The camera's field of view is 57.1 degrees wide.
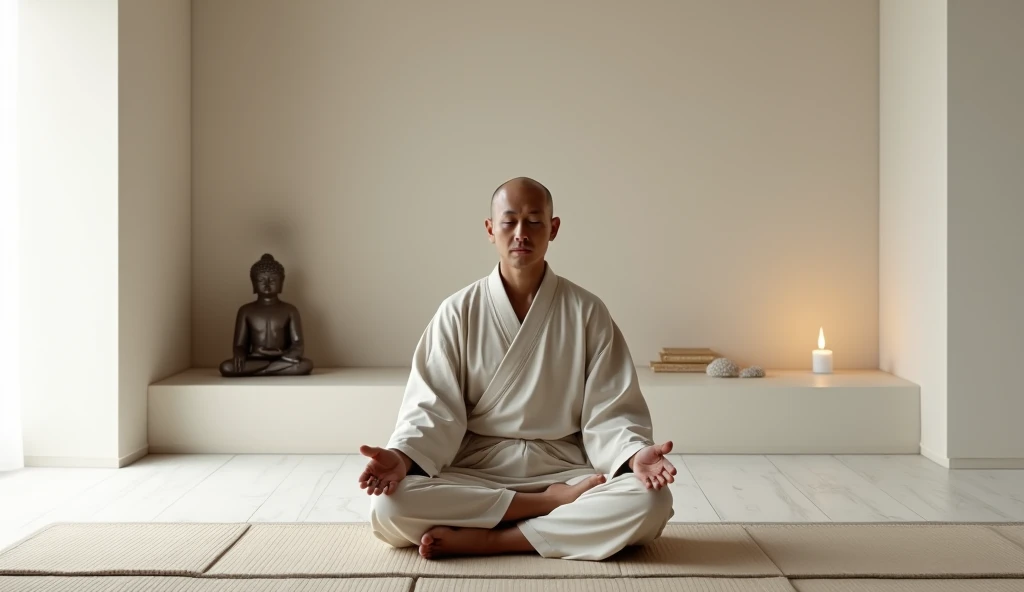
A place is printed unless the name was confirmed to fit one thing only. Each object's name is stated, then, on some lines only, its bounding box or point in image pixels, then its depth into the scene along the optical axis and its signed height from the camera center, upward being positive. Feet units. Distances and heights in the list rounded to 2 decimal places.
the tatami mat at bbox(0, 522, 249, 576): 7.60 -2.23
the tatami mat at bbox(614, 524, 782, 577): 7.61 -2.26
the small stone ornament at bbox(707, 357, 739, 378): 13.97 -1.15
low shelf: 13.07 -1.75
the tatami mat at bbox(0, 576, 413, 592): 7.13 -2.25
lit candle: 14.29 -1.05
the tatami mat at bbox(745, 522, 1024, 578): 7.64 -2.27
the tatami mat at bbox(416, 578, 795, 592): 7.16 -2.26
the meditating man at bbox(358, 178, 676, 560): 7.81 -1.21
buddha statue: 14.01 -0.64
